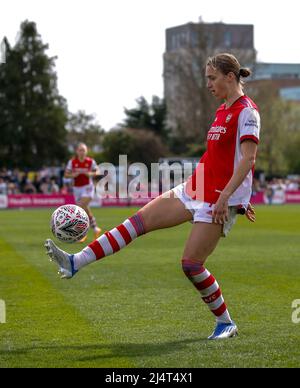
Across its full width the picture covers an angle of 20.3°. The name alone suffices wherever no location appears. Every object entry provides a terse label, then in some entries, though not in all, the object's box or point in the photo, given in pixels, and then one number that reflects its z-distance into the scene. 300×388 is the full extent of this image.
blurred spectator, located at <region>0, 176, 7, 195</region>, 50.31
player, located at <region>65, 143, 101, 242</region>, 22.00
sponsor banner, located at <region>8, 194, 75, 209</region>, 48.16
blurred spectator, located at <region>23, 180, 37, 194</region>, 54.56
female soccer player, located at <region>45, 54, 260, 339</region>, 7.34
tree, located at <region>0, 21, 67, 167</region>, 82.06
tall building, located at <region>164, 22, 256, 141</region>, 69.88
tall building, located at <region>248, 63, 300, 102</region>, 125.81
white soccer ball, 7.80
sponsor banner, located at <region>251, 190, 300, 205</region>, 52.48
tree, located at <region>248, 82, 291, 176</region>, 73.62
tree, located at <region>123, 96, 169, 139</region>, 90.50
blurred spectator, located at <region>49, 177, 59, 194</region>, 52.46
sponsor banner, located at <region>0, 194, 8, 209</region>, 47.55
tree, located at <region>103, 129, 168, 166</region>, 79.06
